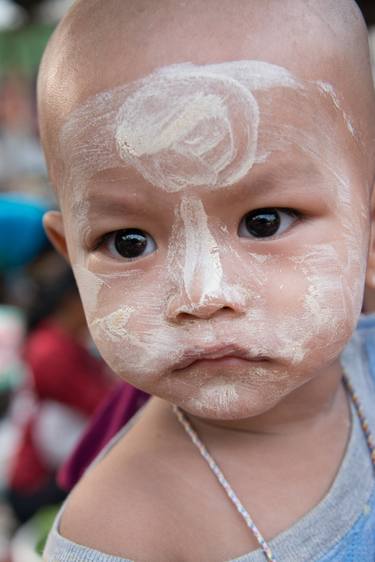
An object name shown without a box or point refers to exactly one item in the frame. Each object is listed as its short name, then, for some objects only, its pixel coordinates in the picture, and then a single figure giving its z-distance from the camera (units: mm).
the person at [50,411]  761
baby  313
